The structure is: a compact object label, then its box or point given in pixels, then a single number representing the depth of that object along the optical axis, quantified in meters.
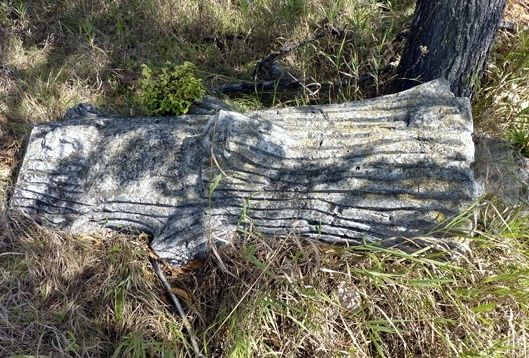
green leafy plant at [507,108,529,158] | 2.69
